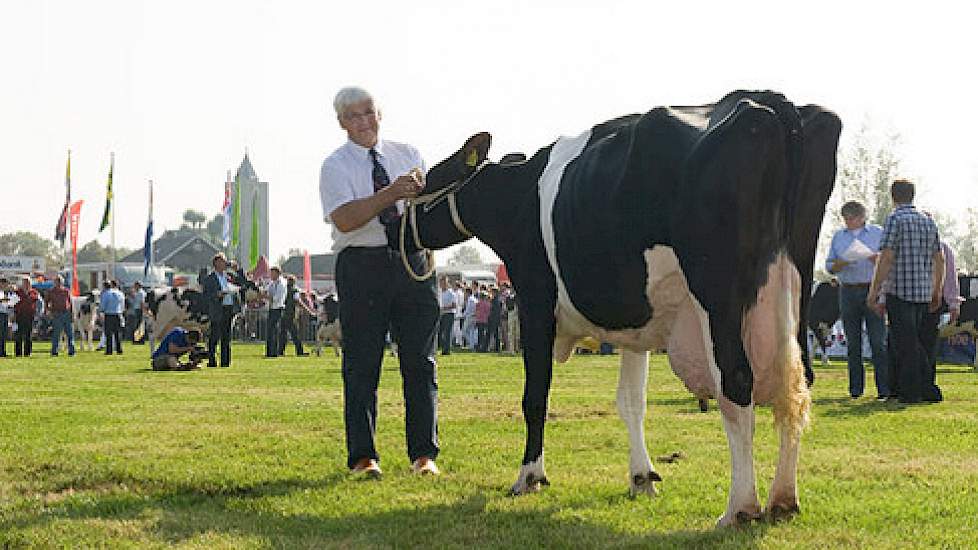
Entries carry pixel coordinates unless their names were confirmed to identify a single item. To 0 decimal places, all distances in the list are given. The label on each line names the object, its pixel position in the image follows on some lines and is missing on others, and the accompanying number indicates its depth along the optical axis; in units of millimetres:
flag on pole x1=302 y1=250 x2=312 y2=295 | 47031
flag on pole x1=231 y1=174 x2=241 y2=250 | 55438
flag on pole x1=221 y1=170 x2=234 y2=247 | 58406
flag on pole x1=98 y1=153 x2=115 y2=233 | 53625
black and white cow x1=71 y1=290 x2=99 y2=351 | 32641
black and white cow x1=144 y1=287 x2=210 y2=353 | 23547
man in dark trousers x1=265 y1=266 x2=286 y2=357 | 26609
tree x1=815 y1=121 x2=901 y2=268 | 58500
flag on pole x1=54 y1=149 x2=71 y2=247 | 49812
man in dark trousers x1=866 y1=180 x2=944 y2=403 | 11375
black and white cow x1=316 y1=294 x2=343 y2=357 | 27862
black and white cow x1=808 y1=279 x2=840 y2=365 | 21906
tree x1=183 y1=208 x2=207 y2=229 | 157500
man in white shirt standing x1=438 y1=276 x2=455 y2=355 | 29281
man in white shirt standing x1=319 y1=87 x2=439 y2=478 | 7027
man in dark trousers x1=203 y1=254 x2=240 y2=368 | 21859
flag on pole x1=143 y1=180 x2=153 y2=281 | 49594
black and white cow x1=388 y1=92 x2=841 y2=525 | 4844
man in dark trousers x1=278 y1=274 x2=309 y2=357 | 27672
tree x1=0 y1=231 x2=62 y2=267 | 140750
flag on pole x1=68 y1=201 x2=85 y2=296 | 48625
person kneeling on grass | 19719
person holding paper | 12344
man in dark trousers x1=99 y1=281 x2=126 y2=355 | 28578
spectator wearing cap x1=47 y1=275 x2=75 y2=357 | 28578
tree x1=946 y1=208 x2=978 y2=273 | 64812
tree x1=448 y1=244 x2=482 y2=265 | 126588
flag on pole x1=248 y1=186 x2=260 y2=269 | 48375
